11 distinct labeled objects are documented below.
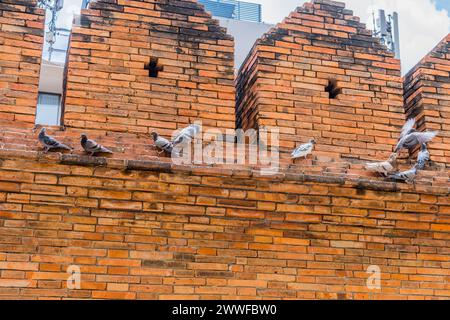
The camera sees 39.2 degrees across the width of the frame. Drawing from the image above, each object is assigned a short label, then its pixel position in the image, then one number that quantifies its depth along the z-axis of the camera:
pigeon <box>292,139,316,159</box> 5.41
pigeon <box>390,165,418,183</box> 5.50
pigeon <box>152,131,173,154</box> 5.14
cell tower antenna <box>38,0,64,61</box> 11.33
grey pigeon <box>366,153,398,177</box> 5.49
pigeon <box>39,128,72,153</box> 4.82
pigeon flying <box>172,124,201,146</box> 5.19
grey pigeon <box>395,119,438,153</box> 5.71
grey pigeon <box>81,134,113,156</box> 4.87
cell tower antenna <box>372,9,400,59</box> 13.54
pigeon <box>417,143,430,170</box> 5.66
